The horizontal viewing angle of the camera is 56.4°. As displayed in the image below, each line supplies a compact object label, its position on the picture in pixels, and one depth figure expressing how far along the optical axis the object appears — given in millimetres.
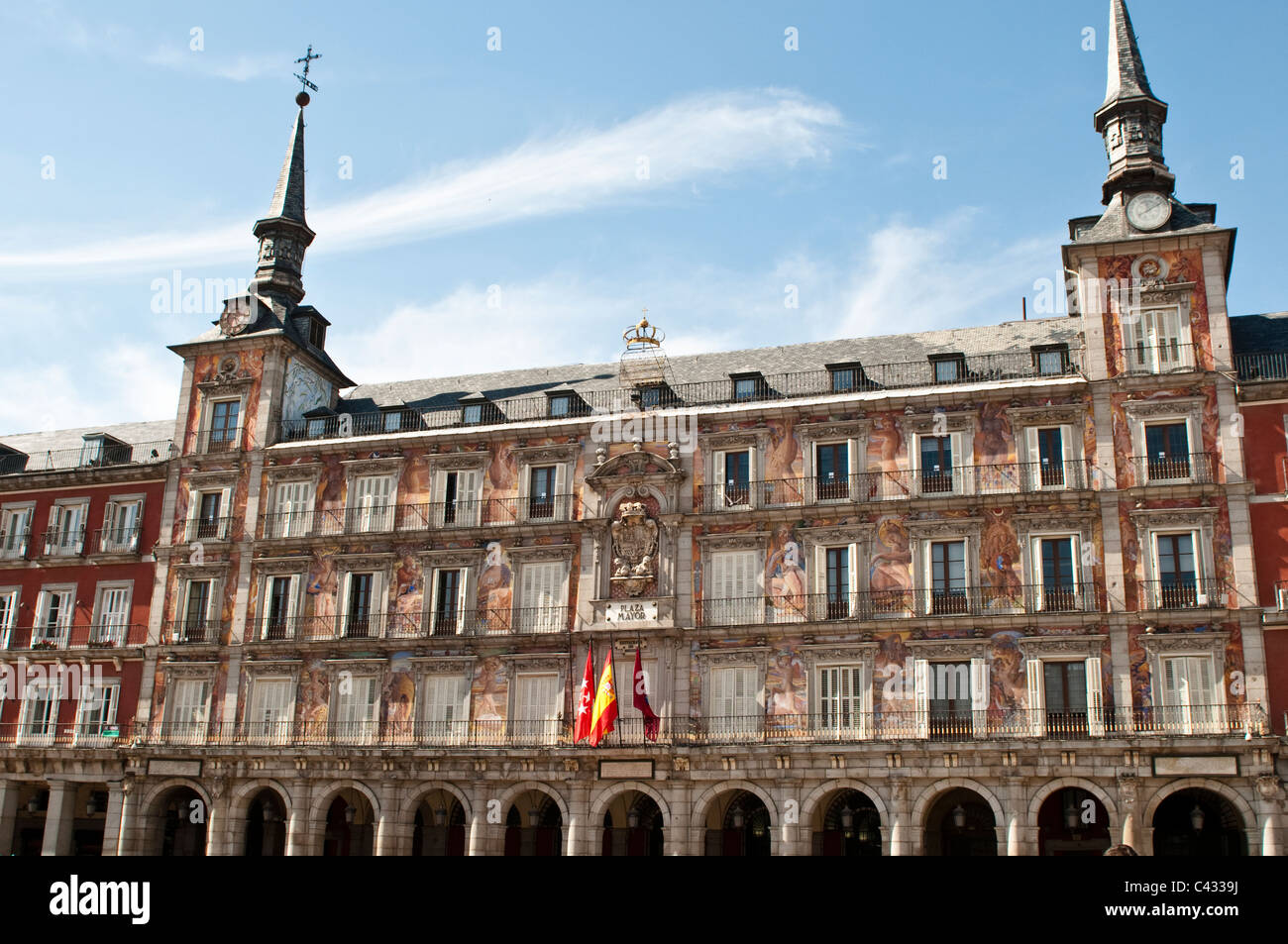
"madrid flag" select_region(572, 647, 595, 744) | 36812
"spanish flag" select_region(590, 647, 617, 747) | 36625
